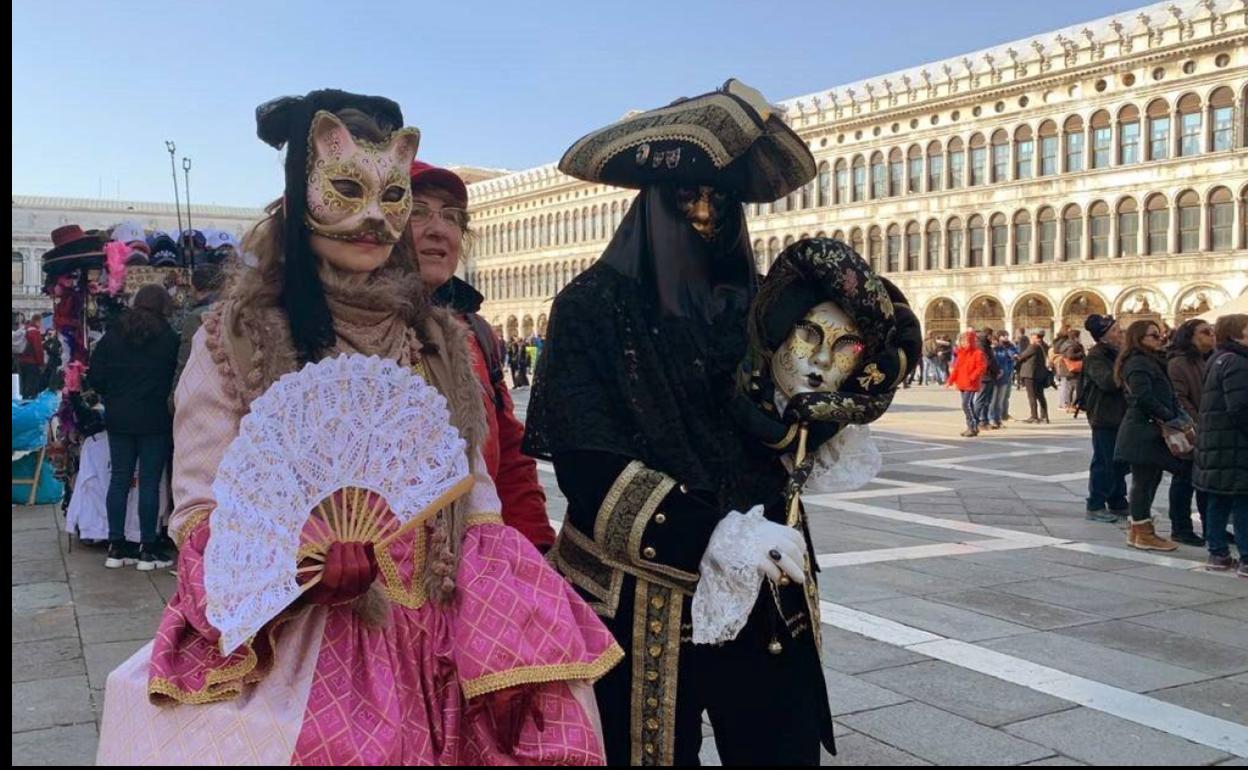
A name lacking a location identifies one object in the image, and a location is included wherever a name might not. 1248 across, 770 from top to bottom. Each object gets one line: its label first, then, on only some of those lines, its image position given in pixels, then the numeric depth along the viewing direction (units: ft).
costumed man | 6.91
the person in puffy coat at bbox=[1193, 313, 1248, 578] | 22.61
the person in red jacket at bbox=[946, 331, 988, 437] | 54.80
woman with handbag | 25.71
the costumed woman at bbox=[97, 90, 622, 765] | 5.63
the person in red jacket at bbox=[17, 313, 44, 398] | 59.72
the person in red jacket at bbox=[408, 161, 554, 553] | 9.64
